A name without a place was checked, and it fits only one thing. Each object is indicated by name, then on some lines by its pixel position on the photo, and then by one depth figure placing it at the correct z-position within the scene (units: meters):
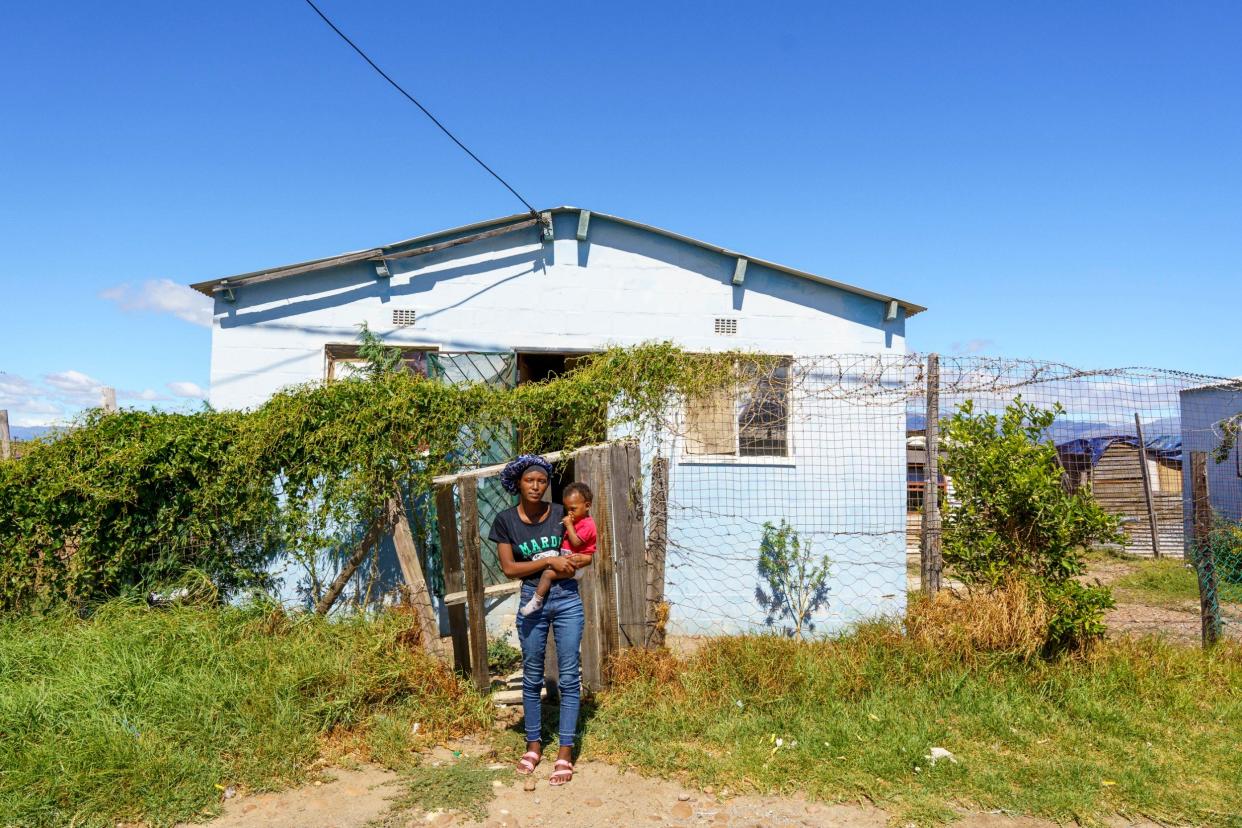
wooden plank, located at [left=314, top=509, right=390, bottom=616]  6.07
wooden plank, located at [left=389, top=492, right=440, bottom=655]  5.58
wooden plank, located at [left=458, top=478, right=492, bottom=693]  5.11
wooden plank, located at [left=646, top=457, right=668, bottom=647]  5.75
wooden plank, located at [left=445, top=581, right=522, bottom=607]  5.19
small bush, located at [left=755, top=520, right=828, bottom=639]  6.91
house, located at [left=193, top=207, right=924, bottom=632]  8.21
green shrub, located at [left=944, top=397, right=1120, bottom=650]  5.33
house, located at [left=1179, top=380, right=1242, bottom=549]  7.54
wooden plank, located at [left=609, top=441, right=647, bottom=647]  5.64
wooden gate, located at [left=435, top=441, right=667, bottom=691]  5.17
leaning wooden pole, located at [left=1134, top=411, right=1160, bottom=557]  12.34
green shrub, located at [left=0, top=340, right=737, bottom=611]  5.77
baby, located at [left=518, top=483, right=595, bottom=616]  4.66
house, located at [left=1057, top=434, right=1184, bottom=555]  12.54
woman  4.39
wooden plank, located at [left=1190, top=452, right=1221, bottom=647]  5.77
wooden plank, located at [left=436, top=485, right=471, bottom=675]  5.27
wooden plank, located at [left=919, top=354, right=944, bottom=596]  5.82
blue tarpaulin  6.51
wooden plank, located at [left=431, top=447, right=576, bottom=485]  5.15
